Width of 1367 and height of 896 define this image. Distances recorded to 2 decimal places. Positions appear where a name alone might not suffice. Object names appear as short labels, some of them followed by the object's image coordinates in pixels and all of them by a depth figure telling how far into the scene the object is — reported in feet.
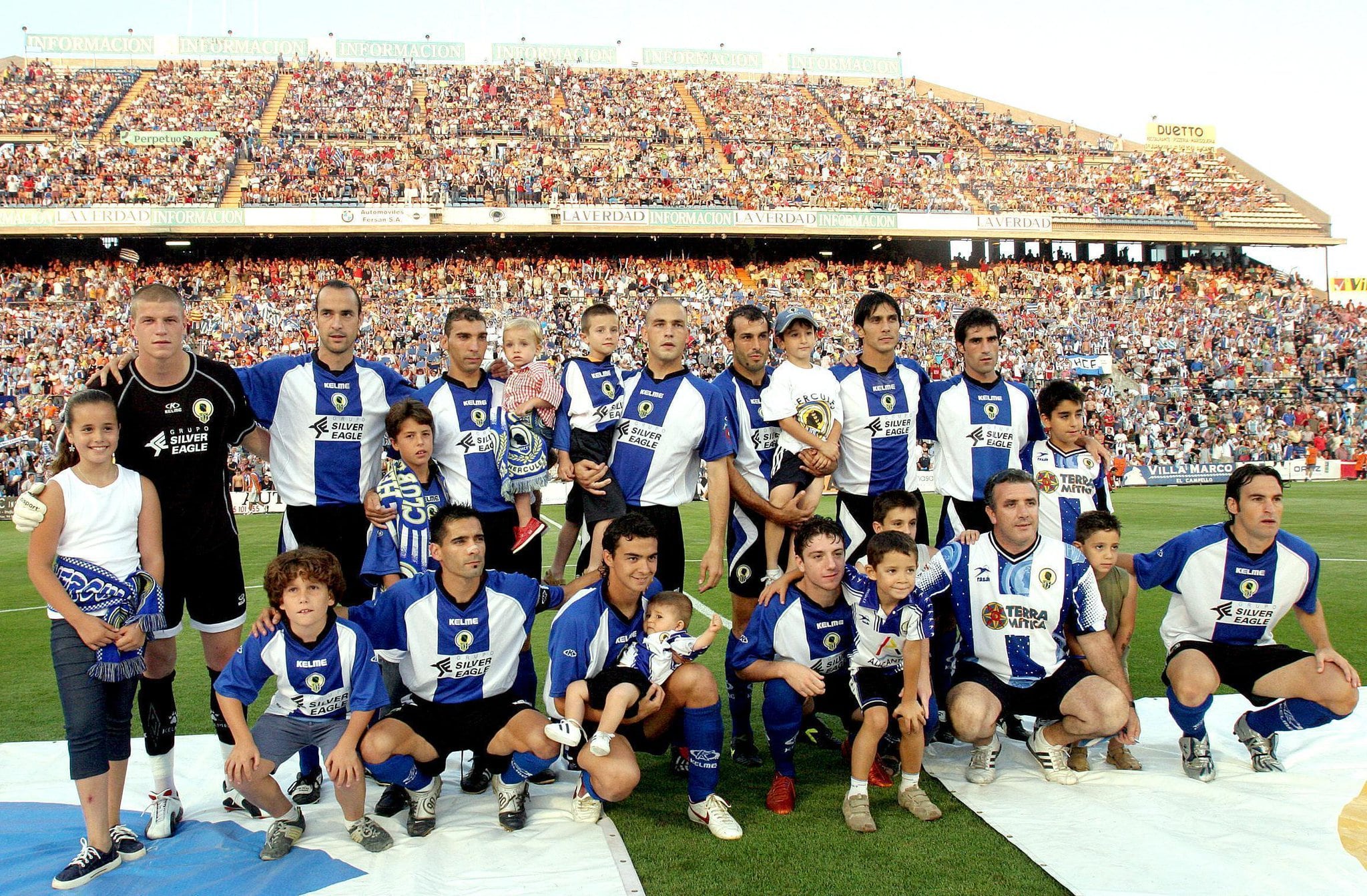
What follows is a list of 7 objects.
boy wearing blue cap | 17.10
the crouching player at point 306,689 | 12.74
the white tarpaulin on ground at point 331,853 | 11.75
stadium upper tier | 110.93
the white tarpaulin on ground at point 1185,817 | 11.41
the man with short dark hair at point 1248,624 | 14.89
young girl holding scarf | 12.30
